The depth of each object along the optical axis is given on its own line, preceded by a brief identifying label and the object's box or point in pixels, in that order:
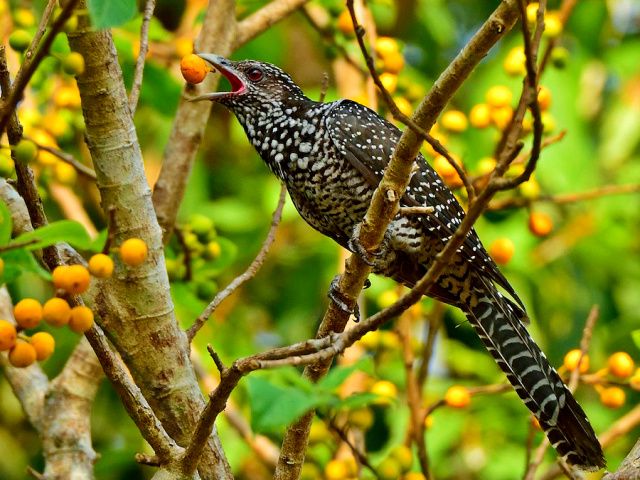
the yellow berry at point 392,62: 8.06
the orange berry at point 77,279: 3.95
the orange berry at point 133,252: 4.08
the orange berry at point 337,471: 6.97
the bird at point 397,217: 7.51
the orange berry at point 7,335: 3.98
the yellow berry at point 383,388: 7.31
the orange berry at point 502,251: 7.87
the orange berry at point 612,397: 6.96
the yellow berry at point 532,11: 7.30
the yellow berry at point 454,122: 8.18
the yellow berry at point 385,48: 8.05
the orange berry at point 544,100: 7.58
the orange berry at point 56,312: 3.98
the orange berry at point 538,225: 8.05
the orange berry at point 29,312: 4.00
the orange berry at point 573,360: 6.91
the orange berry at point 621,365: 6.73
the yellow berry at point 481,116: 7.90
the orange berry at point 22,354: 4.07
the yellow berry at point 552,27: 7.81
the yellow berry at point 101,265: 3.94
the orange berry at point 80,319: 4.10
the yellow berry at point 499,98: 7.81
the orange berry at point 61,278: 3.95
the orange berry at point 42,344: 4.15
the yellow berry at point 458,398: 7.32
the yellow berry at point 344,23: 8.23
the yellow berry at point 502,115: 7.82
